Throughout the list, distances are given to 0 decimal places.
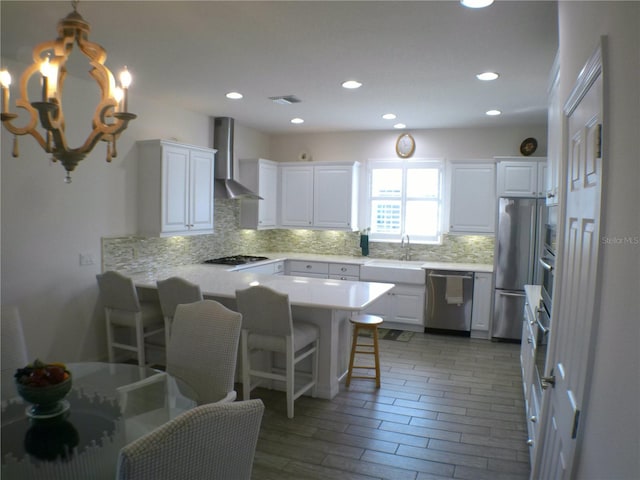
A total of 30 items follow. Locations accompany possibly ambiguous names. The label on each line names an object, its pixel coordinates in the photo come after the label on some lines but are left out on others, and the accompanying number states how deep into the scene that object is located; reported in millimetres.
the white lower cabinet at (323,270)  6230
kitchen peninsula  3504
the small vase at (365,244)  6676
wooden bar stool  4051
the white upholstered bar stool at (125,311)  3988
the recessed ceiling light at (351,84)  4026
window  6535
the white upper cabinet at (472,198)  5895
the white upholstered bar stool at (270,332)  3309
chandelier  1948
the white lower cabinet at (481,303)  5715
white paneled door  1277
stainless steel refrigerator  5434
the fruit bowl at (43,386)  1873
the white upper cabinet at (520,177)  5504
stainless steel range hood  5785
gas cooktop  5646
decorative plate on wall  5799
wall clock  6469
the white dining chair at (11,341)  2637
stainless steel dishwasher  5754
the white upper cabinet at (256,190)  6430
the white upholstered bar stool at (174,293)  3607
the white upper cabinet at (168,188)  4656
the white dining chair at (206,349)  2475
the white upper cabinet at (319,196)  6527
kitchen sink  5910
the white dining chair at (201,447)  1168
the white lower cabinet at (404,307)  5949
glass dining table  1615
